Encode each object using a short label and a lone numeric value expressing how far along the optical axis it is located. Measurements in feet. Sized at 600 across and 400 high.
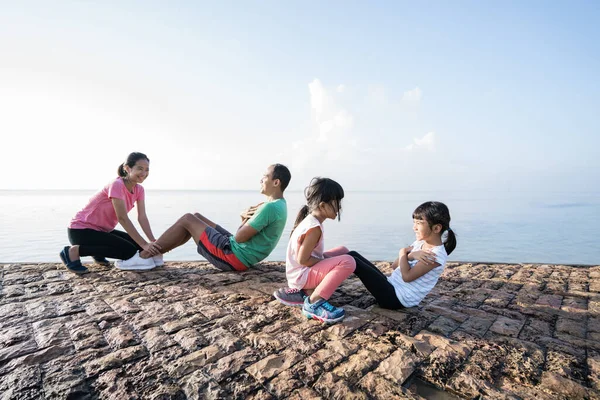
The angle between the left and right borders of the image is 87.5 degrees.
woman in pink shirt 13.43
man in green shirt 12.36
